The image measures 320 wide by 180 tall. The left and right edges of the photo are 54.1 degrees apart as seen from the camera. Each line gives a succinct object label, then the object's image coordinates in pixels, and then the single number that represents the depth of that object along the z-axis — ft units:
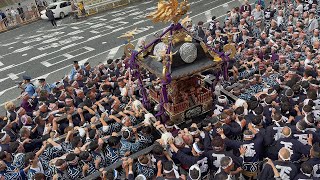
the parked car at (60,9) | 88.69
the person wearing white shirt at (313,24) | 46.52
